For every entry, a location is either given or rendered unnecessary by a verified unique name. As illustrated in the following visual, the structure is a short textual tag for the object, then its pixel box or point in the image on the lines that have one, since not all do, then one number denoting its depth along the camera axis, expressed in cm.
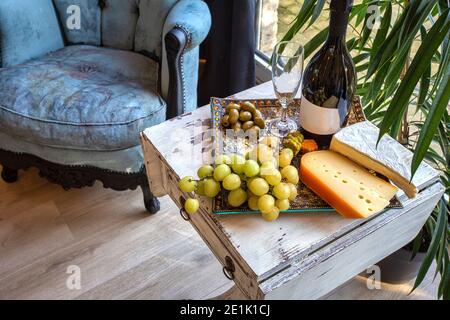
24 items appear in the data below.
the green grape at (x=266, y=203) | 91
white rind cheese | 99
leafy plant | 83
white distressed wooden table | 90
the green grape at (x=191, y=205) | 95
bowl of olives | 114
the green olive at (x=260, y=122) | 115
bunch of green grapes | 93
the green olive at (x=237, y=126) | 114
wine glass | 105
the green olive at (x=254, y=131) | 112
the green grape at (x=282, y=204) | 94
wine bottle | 105
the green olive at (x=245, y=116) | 115
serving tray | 98
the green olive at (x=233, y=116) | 114
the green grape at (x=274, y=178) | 93
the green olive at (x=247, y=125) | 114
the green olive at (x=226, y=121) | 115
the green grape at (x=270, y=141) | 107
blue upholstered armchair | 148
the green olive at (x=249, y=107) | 116
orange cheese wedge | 95
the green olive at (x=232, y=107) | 116
